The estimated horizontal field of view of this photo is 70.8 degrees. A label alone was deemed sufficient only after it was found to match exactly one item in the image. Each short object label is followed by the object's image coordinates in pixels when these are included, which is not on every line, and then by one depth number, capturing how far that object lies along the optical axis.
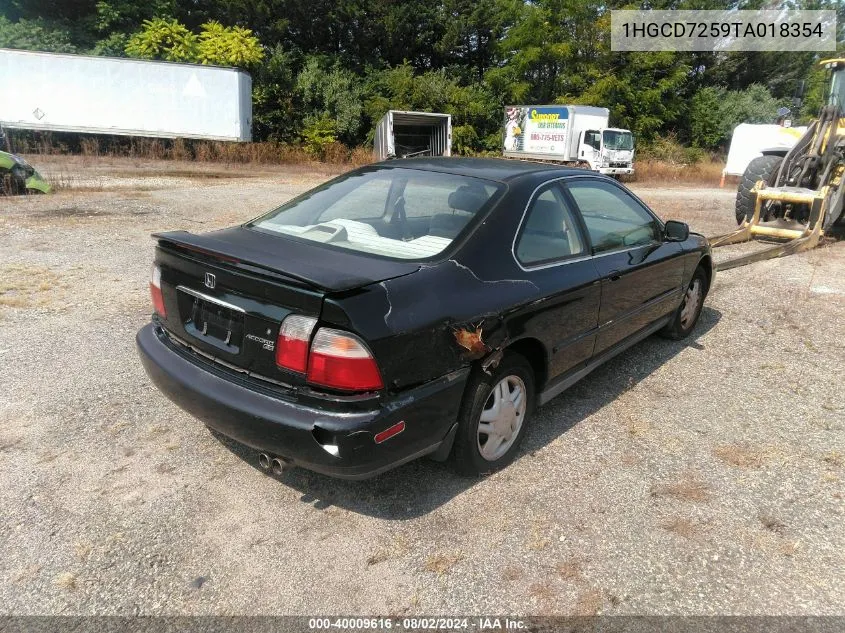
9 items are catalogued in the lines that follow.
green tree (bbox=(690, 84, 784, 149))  37.22
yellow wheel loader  8.99
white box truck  24.72
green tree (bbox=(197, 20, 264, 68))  28.14
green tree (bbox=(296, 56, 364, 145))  29.66
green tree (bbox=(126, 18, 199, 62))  28.06
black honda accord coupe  2.42
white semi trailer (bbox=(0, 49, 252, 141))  21.44
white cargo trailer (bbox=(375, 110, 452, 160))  23.73
